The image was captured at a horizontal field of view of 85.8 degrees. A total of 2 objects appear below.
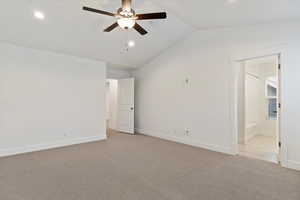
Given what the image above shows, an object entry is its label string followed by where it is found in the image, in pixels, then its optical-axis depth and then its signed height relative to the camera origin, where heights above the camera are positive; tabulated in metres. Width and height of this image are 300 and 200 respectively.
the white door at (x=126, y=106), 6.05 -0.14
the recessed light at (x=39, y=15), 3.03 +1.67
